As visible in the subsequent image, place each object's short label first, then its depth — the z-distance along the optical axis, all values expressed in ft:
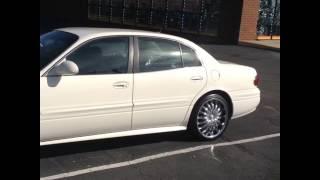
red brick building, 61.93
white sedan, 16.35
